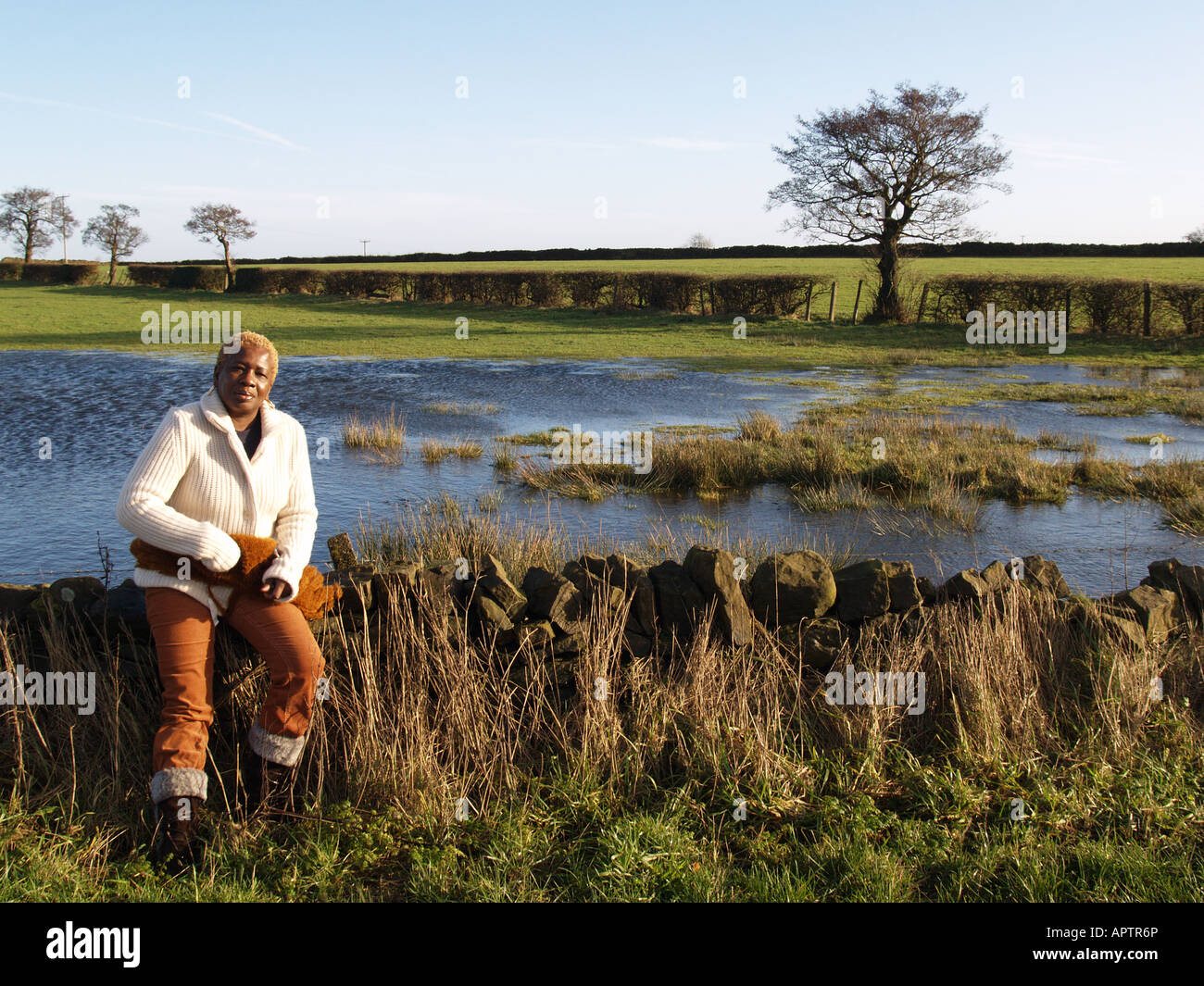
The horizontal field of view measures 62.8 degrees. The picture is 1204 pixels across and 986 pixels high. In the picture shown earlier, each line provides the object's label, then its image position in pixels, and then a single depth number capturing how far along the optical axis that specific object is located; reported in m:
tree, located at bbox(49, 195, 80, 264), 89.94
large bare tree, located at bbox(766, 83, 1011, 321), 33.59
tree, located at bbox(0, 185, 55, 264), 88.38
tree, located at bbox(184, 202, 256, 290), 64.81
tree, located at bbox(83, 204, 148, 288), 74.76
